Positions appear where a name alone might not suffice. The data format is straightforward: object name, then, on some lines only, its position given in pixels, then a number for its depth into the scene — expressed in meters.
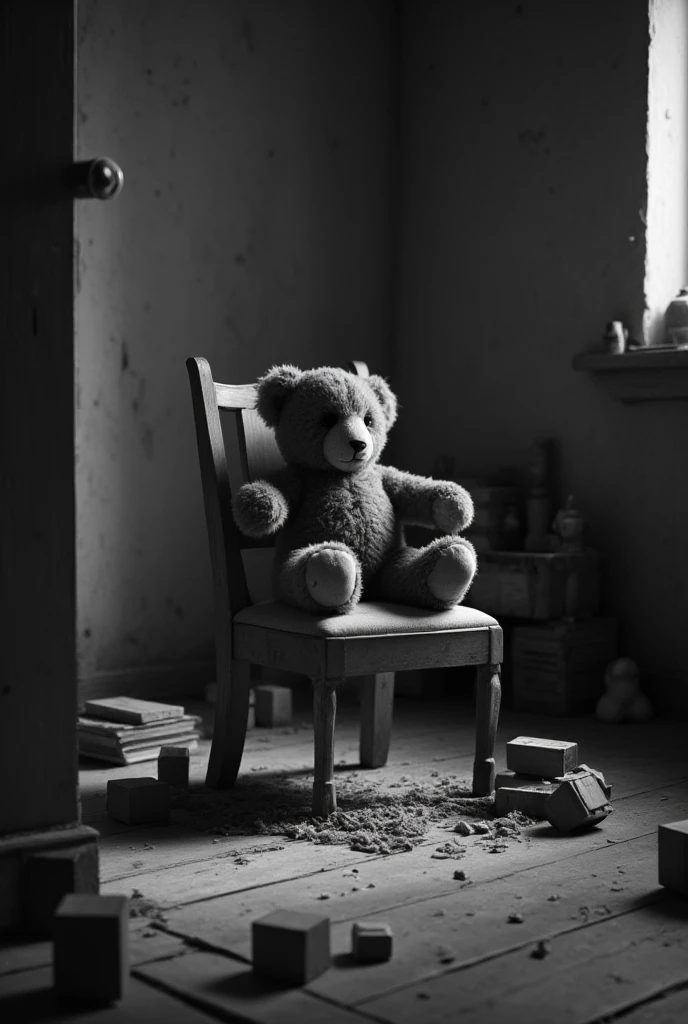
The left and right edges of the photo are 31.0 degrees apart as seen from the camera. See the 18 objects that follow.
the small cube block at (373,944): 1.69
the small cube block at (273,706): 3.40
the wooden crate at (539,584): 3.56
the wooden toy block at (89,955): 1.56
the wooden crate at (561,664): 3.54
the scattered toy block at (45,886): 1.80
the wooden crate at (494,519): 3.74
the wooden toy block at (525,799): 2.44
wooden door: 1.78
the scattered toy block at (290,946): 1.62
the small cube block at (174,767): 2.69
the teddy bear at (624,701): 3.46
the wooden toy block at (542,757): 2.50
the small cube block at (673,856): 1.97
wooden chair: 2.40
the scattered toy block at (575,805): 2.33
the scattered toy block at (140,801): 2.41
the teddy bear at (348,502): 2.56
